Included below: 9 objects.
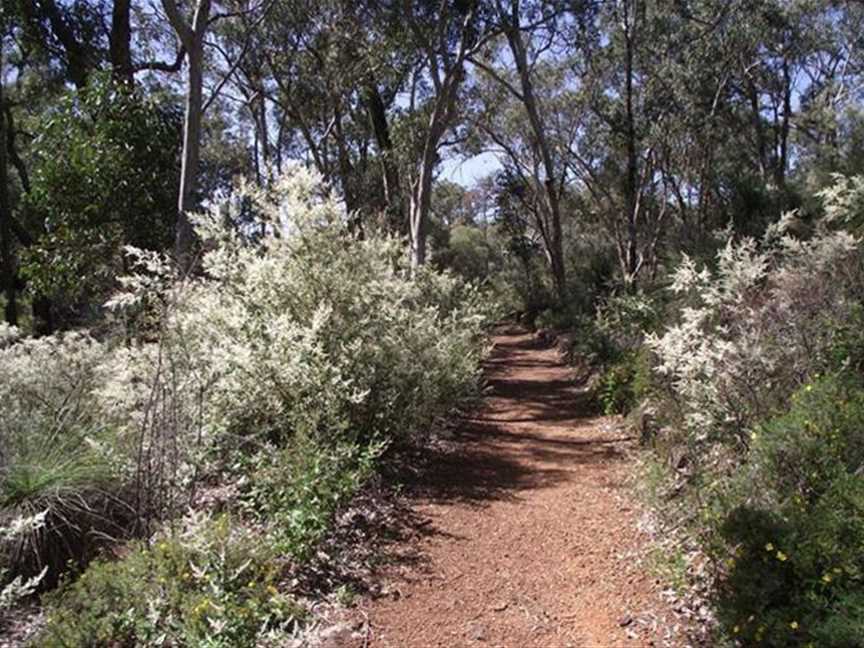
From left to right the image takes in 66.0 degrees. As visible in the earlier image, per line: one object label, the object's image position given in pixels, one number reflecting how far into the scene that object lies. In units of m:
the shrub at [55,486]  4.08
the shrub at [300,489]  4.05
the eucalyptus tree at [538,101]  13.11
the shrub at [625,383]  7.40
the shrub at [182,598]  3.16
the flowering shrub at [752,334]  4.62
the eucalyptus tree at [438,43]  11.62
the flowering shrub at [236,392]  3.95
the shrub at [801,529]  2.82
